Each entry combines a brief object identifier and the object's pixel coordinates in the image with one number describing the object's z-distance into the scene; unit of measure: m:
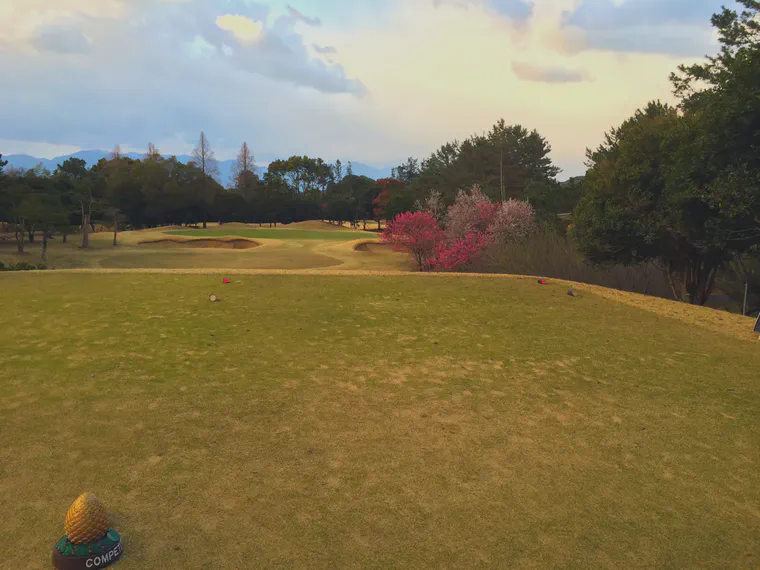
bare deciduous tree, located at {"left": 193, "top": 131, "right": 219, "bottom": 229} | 78.81
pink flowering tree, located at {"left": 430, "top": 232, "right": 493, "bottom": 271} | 24.48
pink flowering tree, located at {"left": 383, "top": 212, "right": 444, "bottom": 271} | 26.55
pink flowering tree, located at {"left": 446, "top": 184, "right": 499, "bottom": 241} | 27.86
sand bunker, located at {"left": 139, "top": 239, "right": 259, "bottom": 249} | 42.62
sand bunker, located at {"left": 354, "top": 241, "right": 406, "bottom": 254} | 39.31
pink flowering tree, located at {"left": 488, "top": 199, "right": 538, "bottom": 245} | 26.45
